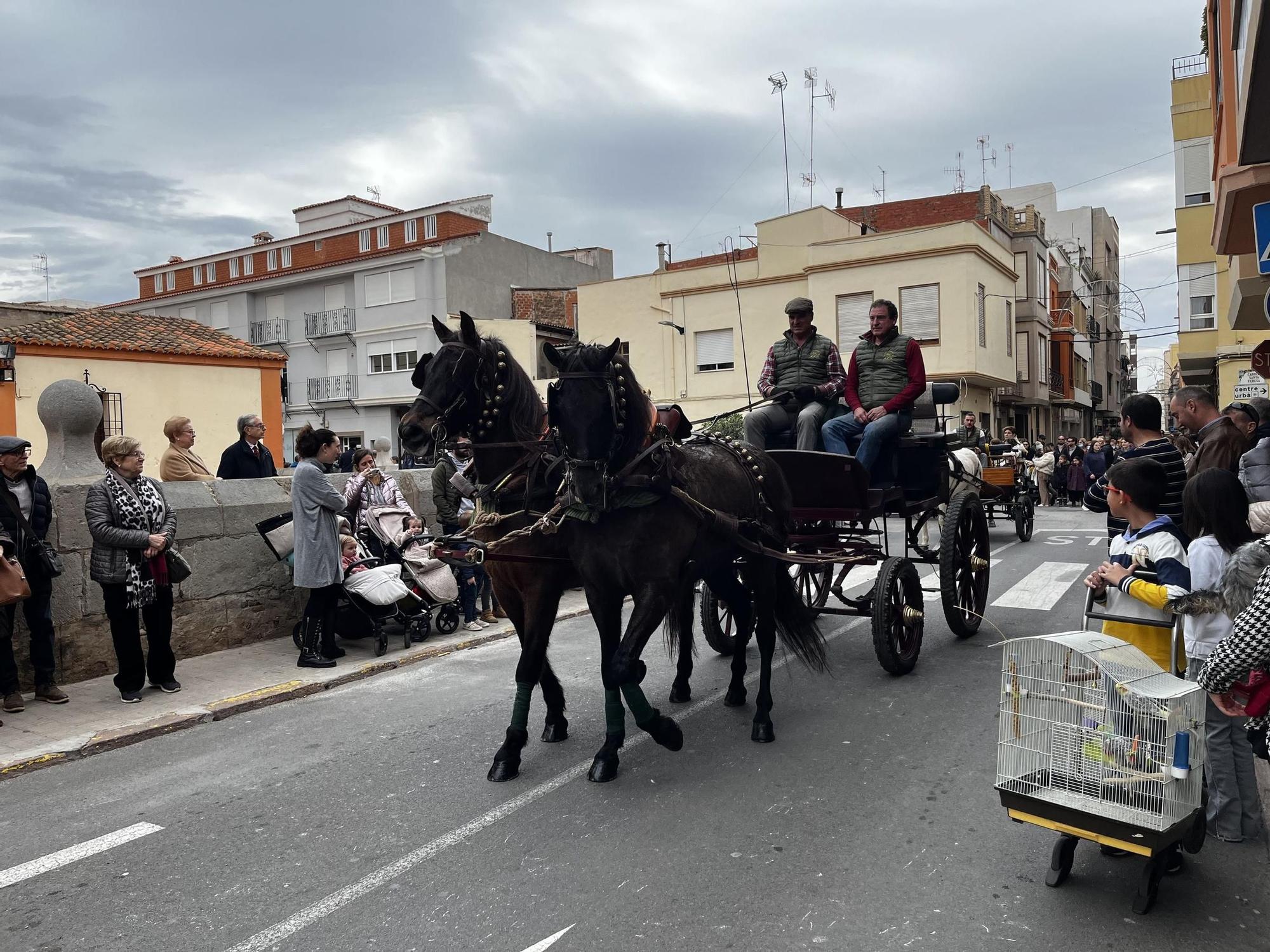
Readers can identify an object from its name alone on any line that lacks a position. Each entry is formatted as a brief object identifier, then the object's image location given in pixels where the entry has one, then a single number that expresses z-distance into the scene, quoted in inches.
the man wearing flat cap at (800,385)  264.2
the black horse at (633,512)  164.6
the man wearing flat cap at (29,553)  222.7
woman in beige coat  305.6
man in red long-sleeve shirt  257.3
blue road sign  231.1
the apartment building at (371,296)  1344.7
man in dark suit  341.4
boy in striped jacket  138.3
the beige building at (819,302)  1030.4
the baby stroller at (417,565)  313.4
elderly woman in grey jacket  231.3
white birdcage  116.1
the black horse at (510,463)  177.5
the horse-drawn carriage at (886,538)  240.2
